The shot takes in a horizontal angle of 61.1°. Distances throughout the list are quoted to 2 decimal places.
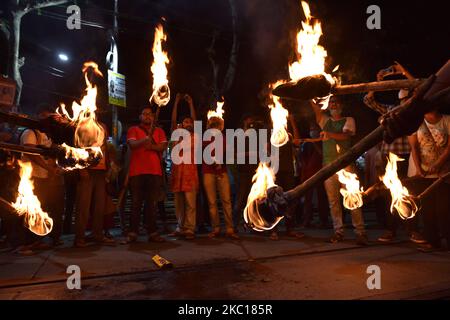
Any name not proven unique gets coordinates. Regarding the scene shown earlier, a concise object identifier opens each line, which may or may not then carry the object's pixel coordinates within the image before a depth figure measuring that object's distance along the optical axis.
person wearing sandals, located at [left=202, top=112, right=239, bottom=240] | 7.27
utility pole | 13.82
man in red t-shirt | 6.73
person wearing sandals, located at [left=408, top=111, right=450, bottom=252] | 5.85
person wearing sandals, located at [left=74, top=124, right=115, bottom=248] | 6.39
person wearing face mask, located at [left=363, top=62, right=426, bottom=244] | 6.26
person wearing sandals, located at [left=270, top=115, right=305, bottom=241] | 7.62
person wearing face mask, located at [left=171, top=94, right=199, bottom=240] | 7.11
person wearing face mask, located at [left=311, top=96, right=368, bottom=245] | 6.64
